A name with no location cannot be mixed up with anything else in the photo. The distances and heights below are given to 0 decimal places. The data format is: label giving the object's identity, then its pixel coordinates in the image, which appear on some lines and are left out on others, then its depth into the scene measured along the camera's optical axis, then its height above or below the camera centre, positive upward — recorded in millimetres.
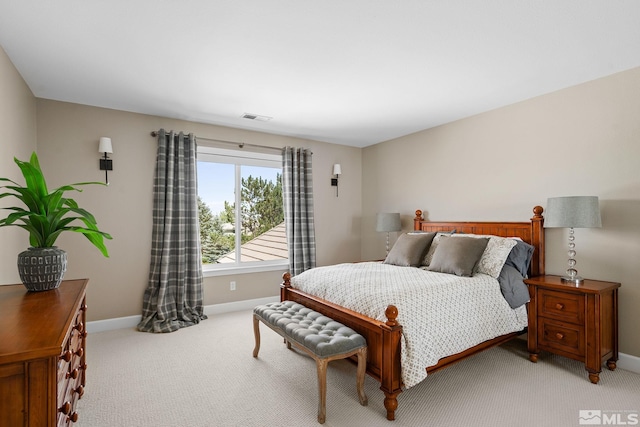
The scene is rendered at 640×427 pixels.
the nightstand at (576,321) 2506 -902
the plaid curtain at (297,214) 4734 +5
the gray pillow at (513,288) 2873 -674
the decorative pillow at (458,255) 2965 -401
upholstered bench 2057 -844
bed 2082 -794
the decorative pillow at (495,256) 2975 -413
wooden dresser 1021 -463
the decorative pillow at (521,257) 3082 -427
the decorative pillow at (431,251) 3586 -423
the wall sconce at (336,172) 5180 +667
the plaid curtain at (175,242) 3777 -317
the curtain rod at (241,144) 4216 +974
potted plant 1752 -75
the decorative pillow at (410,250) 3551 -408
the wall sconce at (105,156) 3480 +669
